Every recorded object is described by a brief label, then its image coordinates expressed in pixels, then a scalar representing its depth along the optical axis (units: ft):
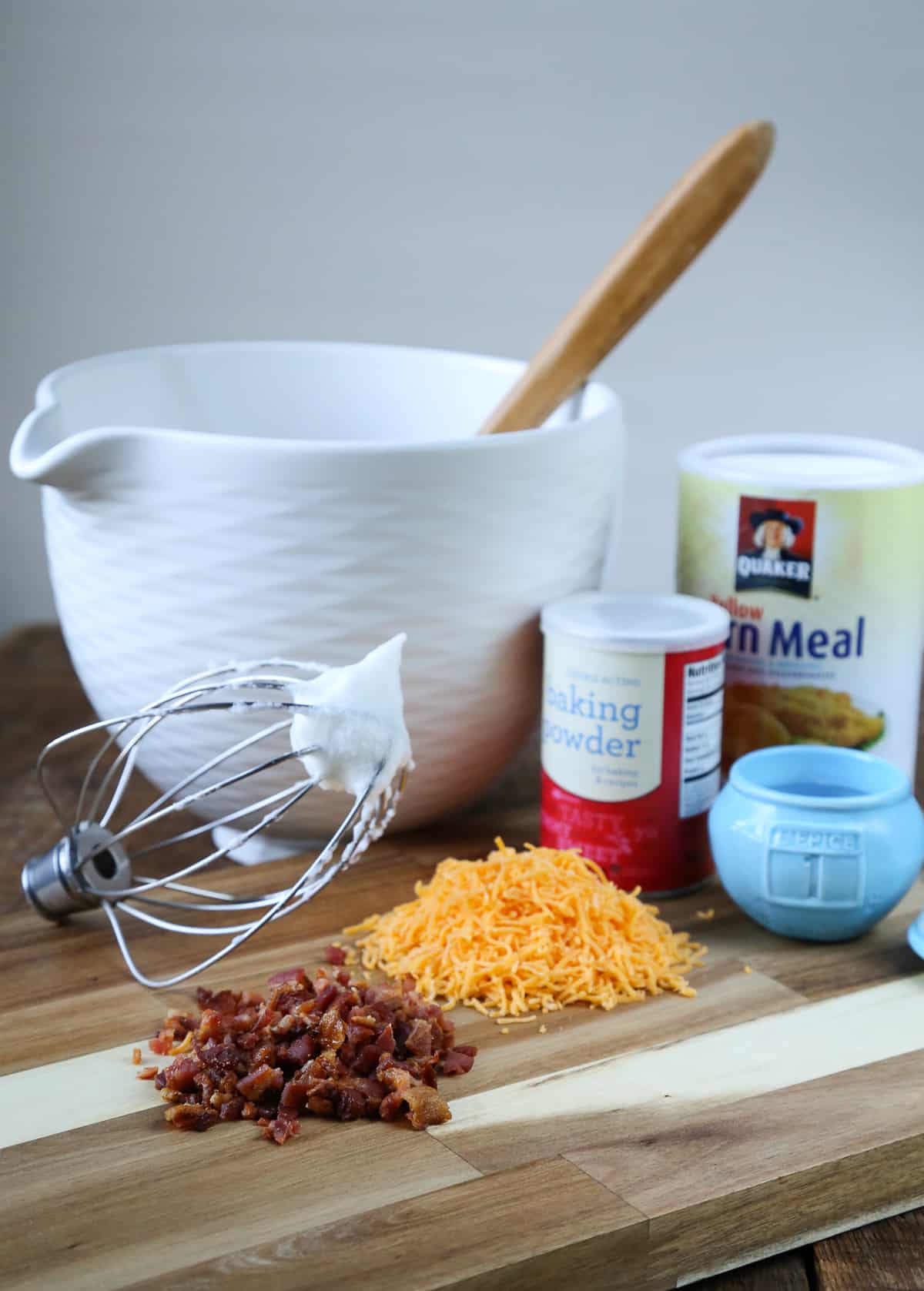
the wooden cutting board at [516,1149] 2.08
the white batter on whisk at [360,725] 2.61
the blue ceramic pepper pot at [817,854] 2.91
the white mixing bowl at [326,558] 3.02
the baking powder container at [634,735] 3.14
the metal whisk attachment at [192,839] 2.67
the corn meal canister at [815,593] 3.37
